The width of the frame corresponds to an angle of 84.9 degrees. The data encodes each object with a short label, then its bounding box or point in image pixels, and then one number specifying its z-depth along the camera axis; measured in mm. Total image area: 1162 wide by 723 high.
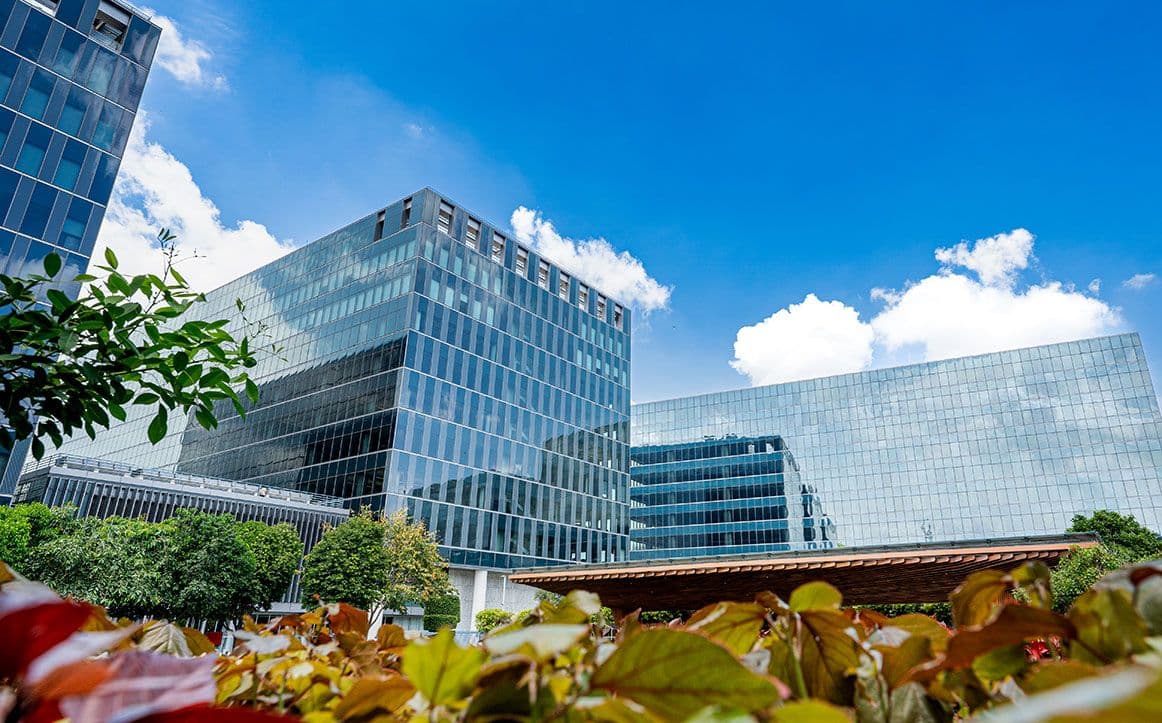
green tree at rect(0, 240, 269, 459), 2277
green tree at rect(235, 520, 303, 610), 22953
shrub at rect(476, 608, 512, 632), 28953
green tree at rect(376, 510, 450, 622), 26266
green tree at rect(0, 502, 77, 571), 17734
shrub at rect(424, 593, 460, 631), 29541
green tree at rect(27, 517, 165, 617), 17953
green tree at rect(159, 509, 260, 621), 19266
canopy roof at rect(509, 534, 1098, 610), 11680
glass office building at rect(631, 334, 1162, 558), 51469
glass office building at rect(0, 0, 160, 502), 23500
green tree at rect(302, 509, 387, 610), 23875
